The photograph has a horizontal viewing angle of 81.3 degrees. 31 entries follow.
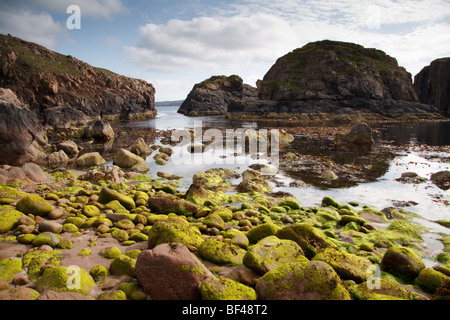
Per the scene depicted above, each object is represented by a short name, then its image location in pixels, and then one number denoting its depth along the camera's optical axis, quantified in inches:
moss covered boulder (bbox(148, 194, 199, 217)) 350.9
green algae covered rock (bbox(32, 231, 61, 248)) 222.8
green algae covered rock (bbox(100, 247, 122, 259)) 220.1
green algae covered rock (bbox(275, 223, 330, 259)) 245.3
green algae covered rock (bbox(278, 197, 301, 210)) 406.0
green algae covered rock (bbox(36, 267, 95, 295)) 164.6
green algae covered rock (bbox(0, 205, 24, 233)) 244.2
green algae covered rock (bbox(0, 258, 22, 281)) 176.6
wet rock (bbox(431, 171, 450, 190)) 524.9
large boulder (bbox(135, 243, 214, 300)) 167.8
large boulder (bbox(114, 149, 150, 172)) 668.2
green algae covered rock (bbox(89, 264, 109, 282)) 189.9
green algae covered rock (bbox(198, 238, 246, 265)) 221.0
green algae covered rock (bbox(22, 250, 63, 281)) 183.6
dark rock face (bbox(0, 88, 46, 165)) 582.9
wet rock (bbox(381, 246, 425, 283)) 223.6
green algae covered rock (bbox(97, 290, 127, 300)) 163.8
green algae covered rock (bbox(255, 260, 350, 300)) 163.2
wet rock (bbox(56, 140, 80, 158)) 841.5
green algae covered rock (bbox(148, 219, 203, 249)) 231.5
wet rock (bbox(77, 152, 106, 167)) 694.3
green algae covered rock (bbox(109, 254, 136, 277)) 193.5
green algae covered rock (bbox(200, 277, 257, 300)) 161.0
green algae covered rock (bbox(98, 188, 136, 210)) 356.2
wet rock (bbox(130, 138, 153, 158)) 881.1
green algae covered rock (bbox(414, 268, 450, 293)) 206.4
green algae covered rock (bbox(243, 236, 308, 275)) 202.4
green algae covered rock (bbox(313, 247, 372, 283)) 205.9
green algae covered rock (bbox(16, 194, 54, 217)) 280.5
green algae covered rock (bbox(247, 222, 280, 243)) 271.0
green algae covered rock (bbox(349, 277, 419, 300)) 180.4
